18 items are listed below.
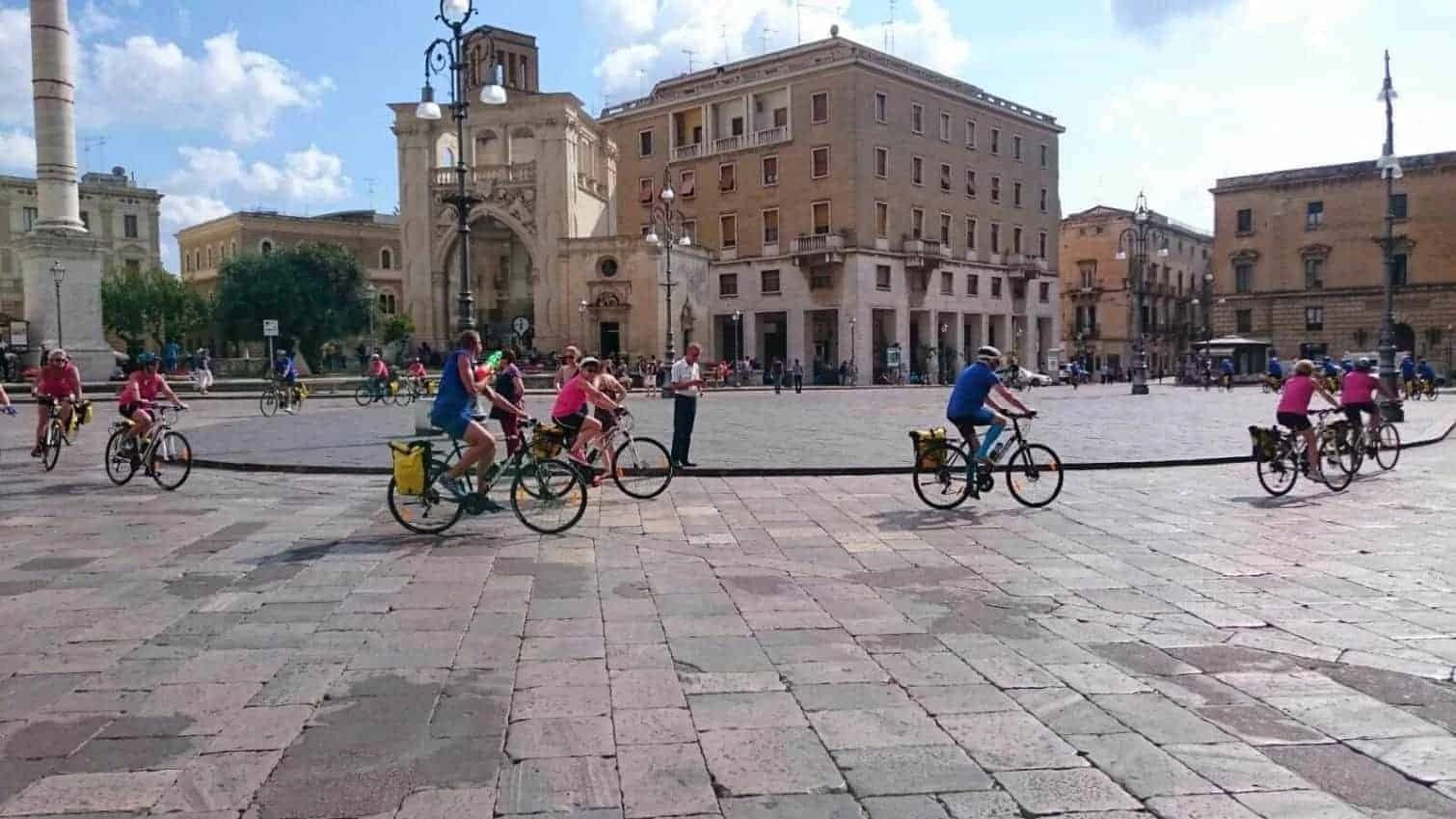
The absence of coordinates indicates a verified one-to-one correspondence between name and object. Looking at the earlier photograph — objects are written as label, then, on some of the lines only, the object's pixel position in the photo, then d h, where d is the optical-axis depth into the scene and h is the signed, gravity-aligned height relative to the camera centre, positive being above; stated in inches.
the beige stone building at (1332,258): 2321.6 +230.9
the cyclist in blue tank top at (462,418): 327.3 -15.1
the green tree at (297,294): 2069.4 +165.3
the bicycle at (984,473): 385.7 -43.0
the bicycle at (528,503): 333.1 -43.4
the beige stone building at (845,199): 1958.7 +341.3
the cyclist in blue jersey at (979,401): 378.3 -15.2
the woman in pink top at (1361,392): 492.7 -18.8
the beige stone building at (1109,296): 2942.9 +182.1
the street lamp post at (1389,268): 818.2 +73.8
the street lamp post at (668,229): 1472.7 +245.6
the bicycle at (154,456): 450.0 -34.8
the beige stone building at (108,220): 2475.4 +418.6
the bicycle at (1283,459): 425.7 -43.8
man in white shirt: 498.0 -18.4
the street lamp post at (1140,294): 1536.7 +103.2
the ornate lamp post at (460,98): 590.9 +164.5
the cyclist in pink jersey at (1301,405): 426.3 -21.7
